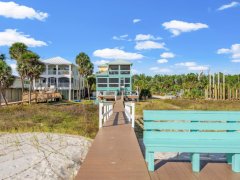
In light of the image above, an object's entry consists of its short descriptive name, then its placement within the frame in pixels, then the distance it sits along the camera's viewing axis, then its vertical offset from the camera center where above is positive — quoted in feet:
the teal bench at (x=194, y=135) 9.37 -2.54
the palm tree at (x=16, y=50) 85.16 +19.02
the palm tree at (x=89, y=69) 122.37 +14.47
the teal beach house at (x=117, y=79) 99.12 +6.16
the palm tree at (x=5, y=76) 72.46 +5.75
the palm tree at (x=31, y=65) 79.87 +11.50
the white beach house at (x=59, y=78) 115.35 +7.74
